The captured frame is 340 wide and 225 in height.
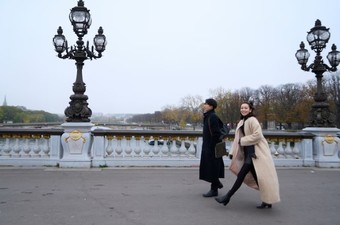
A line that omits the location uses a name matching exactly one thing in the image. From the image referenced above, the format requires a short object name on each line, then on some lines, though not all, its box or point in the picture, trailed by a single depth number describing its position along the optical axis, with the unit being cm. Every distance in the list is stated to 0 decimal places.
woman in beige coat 508
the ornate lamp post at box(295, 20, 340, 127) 1087
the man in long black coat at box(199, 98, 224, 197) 589
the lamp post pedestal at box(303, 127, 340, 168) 1029
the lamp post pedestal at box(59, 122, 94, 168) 922
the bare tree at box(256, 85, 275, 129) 7350
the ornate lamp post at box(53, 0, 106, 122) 962
